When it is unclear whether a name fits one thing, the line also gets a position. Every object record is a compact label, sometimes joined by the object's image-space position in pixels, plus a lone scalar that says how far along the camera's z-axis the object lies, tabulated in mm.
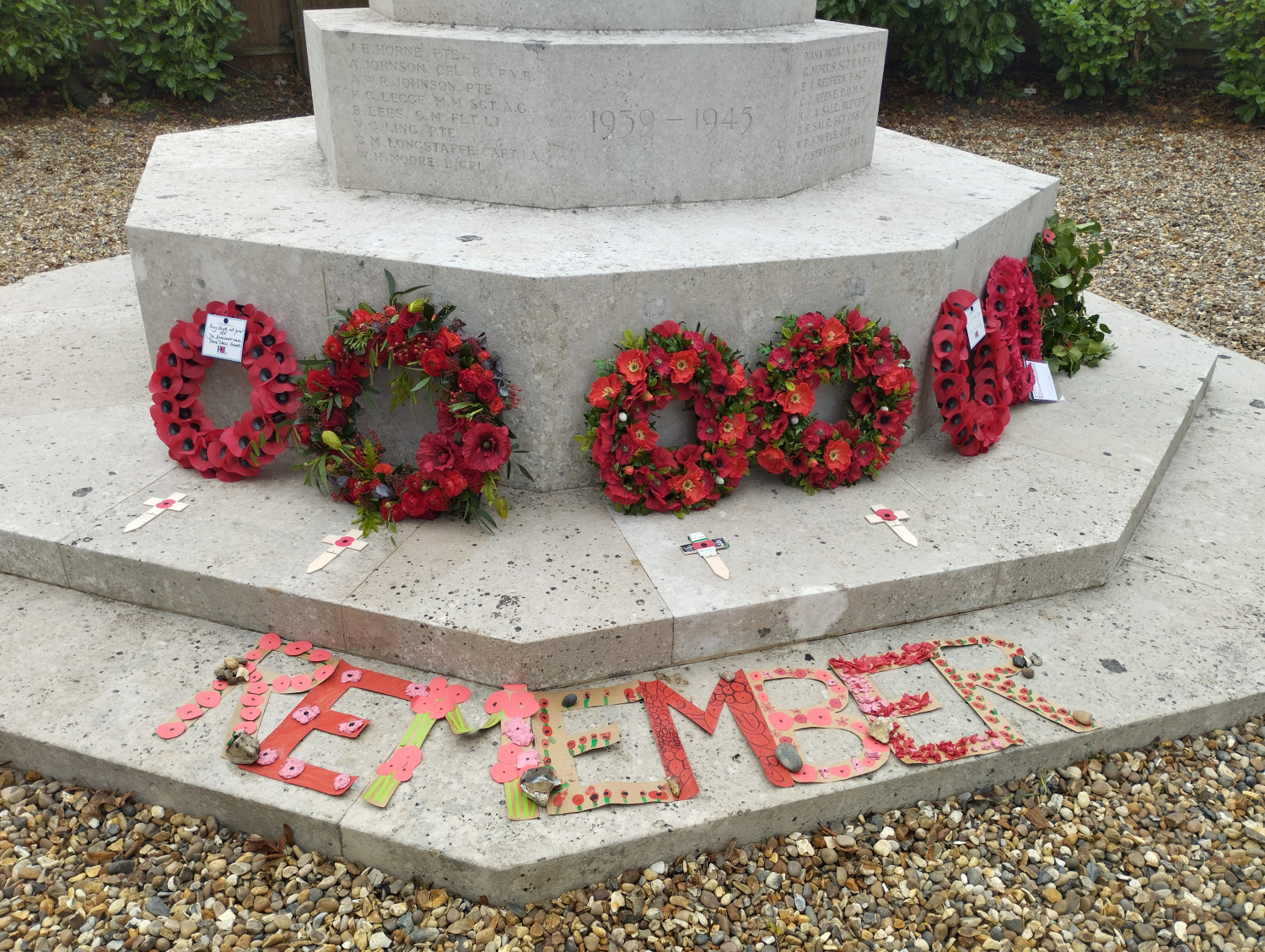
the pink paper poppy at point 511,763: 2400
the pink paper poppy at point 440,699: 2596
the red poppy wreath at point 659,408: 3080
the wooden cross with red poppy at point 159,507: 3066
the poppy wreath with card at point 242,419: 3240
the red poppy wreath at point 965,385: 3539
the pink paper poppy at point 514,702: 2590
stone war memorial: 2488
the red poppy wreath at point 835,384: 3242
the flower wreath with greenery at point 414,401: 2982
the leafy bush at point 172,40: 8297
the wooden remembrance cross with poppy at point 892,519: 3133
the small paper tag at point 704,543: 3008
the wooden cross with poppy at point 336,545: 2904
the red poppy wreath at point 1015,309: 3936
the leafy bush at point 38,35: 7777
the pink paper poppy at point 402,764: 2396
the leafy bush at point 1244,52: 8281
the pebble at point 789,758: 2447
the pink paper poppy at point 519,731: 2506
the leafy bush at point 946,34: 8461
